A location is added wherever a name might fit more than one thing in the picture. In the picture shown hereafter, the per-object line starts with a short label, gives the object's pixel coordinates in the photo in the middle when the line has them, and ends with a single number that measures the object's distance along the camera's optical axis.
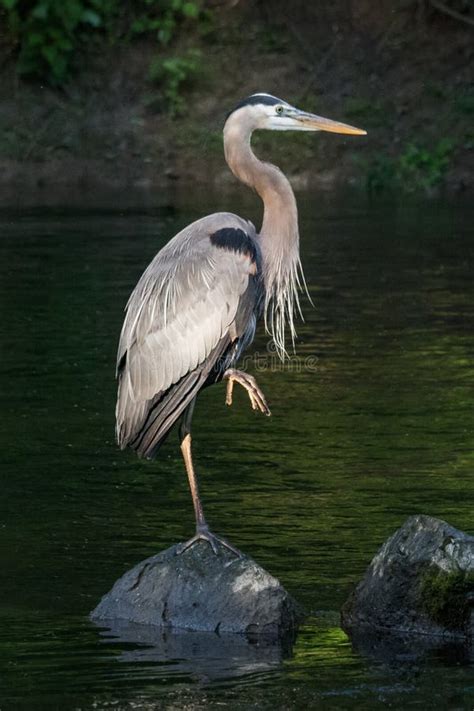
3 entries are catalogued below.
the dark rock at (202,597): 15.01
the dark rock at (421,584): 14.54
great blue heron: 16.45
